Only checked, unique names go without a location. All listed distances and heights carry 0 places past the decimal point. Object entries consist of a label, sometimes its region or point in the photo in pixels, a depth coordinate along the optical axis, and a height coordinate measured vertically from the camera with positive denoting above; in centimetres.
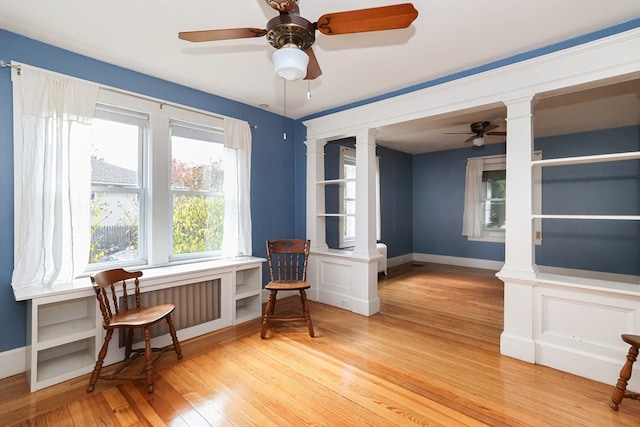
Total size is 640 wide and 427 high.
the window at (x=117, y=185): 266 +28
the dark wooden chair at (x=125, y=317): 205 -75
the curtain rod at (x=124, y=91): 215 +113
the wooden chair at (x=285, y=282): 291 -71
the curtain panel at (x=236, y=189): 343 +31
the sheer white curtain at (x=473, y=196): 603 +37
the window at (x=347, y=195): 493 +32
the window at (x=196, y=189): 317 +29
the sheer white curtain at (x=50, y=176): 220 +31
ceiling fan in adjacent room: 413 +121
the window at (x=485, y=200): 596 +29
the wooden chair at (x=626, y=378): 182 -103
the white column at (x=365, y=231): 348 -21
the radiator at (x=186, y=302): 264 -87
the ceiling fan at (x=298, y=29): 141 +97
